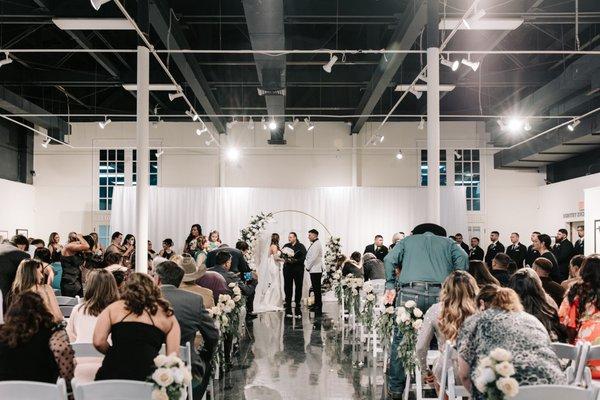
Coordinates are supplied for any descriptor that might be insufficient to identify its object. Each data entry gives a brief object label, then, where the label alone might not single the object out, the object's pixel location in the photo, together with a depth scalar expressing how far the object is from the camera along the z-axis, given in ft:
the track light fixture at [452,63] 27.58
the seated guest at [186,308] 15.85
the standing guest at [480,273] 20.65
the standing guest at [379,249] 46.73
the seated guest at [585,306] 15.65
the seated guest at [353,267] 36.09
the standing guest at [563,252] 40.68
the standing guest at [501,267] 24.95
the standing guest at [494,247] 52.95
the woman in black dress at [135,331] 12.49
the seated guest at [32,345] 12.17
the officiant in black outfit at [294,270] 43.65
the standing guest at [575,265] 22.69
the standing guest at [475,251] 53.67
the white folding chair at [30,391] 10.38
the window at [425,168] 61.21
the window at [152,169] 61.36
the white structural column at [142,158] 28.50
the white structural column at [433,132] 27.25
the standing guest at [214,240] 45.16
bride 45.72
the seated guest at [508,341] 11.42
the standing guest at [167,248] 45.01
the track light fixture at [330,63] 30.06
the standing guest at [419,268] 20.33
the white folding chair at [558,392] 9.86
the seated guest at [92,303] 15.84
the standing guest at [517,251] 49.24
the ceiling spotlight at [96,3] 19.90
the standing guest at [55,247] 37.08
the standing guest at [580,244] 42.45
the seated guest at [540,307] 15.92
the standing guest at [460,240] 51.21
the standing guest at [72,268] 28.81
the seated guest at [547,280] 20.71
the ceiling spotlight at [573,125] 42.57
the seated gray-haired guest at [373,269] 36.37
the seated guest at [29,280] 18.47
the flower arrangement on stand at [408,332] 17.94
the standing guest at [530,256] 47.48
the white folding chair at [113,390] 10.46
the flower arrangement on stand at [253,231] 48.67
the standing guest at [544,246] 33.20
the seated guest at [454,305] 15.47
